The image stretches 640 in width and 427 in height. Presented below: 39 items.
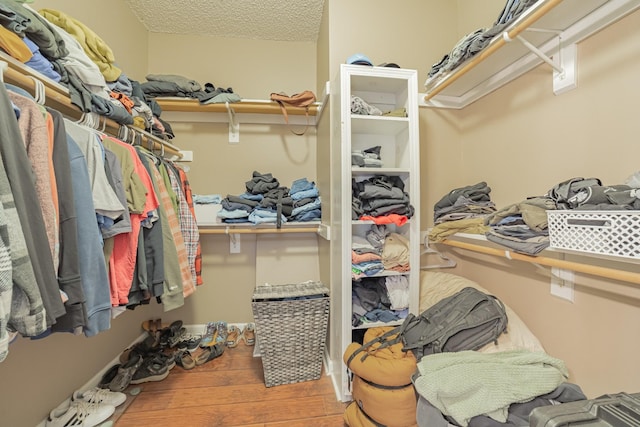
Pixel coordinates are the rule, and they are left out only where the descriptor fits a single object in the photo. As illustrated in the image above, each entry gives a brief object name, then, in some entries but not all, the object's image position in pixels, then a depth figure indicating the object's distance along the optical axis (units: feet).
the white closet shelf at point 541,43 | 2.87
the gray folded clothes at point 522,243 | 2.88
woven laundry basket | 4.93
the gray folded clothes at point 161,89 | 5.88
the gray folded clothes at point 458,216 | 4.24
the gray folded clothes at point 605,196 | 2.24
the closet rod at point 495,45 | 2.77
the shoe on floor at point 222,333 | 6.27
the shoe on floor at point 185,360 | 5.46
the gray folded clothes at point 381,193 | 4.48
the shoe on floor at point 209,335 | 6.12
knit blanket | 2.51
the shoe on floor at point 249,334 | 6.46
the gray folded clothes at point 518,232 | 3.03
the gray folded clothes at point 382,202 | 4.46
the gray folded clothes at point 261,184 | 6.09
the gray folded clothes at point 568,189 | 2.69
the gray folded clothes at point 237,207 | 5.96
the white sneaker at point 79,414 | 3.74
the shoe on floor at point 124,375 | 4.72
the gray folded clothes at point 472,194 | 4.44
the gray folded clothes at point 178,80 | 6.06
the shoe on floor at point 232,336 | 6.31
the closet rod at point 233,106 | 6.04
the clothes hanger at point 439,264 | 5.60
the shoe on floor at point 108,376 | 4.82
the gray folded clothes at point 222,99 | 5.97
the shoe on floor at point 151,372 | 4.97
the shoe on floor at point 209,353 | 5.64
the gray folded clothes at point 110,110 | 3.50
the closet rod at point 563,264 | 2.23
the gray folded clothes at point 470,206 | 4.30
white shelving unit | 4.39
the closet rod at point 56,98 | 2.54
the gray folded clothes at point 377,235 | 4.78
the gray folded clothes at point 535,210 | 2.95
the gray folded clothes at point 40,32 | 2.63
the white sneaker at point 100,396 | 4.23
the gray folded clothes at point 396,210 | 4.46
